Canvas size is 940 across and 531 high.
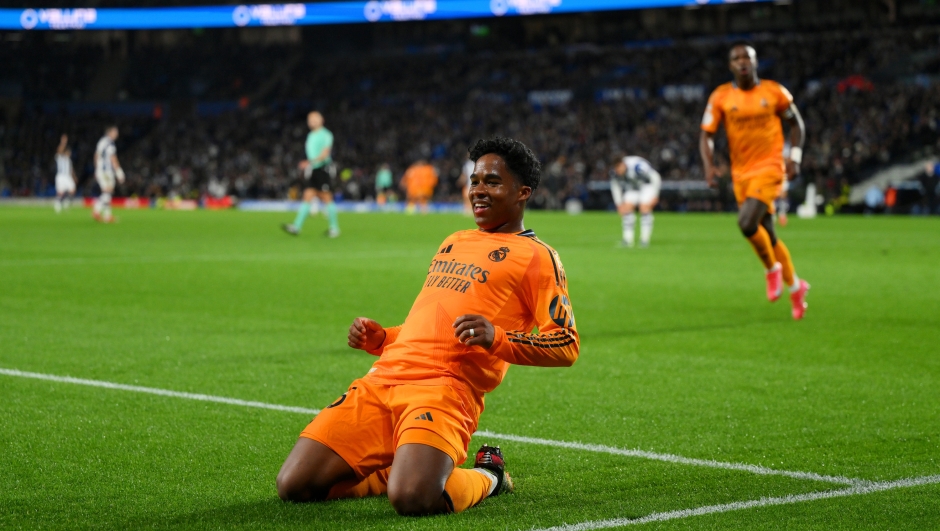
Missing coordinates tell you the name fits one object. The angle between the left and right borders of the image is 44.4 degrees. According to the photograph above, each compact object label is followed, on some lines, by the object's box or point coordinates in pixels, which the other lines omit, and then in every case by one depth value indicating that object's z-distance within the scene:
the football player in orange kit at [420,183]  40.75
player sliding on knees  4.11
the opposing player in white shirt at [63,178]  34.63
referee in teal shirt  22.16
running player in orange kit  10.38
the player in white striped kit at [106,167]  26.25
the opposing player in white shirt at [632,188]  20.28
